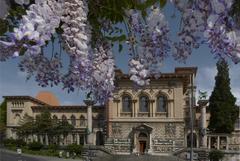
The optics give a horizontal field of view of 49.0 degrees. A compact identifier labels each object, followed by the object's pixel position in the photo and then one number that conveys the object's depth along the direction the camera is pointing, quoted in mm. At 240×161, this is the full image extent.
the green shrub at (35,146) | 33189
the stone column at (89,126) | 32818
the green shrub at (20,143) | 35976
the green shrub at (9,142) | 36246
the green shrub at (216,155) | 28122
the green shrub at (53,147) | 32615
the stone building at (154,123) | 30858
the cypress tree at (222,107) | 32277
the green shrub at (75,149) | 31449
